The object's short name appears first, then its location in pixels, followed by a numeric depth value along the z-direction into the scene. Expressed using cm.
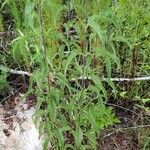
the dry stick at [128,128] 193
